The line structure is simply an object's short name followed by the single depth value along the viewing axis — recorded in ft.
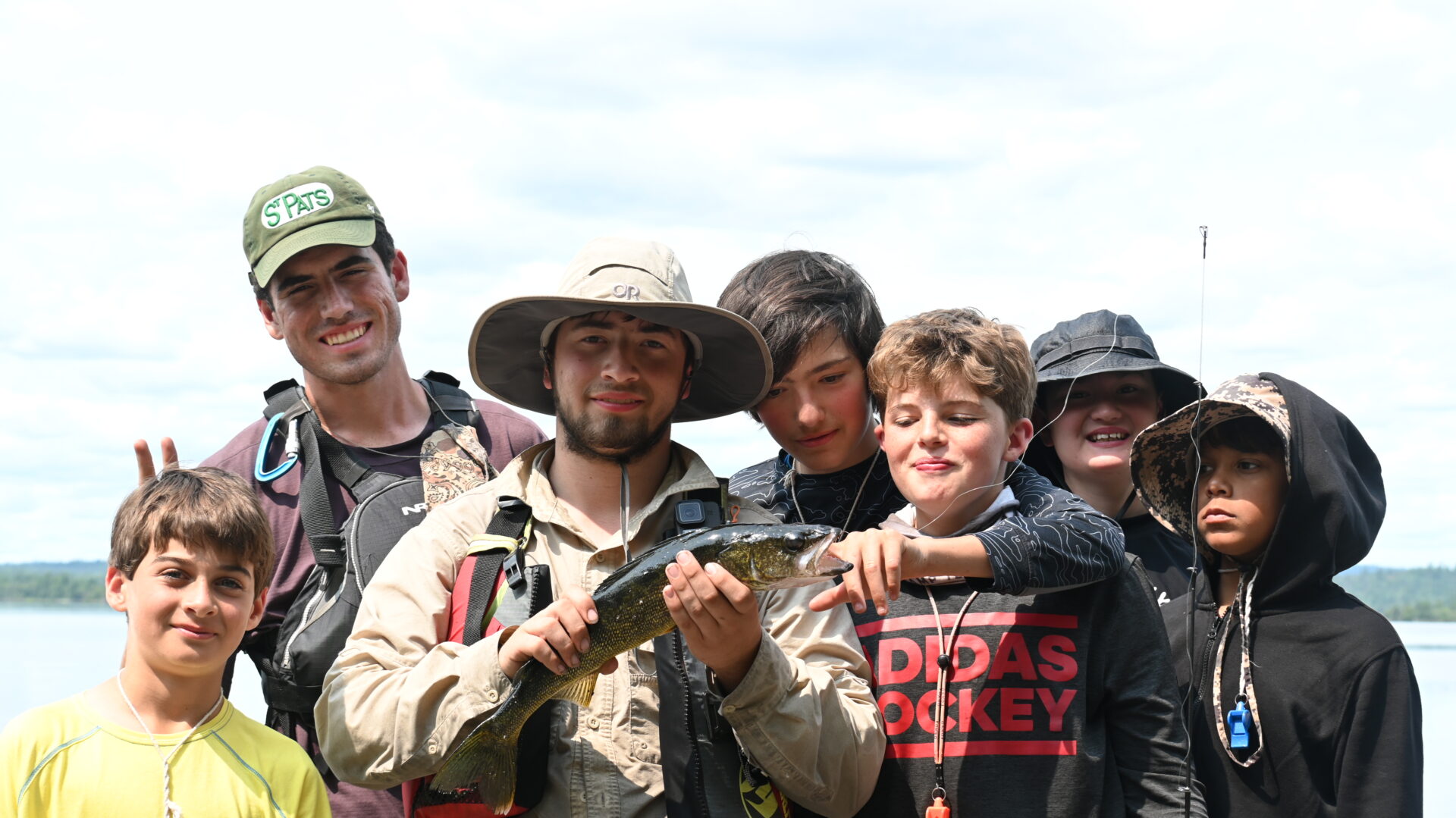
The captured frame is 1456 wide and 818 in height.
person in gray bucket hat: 19.74
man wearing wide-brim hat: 13.73
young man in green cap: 20.67
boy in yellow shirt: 14.08
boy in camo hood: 15.89
